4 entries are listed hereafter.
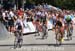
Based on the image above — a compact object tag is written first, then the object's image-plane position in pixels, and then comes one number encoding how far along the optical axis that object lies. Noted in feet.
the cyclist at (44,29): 73.23
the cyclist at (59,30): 61.16
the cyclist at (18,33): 57.62
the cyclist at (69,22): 70.63
